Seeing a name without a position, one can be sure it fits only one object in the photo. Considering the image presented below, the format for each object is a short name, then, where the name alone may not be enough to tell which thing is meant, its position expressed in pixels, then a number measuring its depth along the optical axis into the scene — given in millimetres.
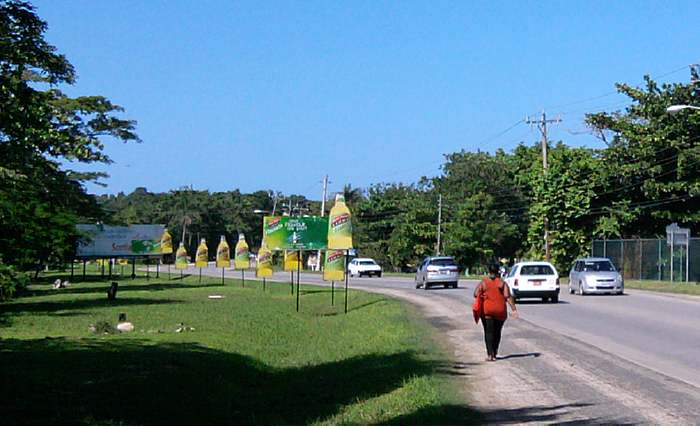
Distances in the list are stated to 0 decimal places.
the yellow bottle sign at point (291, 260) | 45131
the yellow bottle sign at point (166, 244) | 68062
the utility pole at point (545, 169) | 60991
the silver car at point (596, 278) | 38500
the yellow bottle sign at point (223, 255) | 60594
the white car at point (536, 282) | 34219
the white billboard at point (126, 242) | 67812
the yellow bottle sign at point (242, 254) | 57500
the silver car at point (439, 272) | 48750
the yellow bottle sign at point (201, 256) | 65375
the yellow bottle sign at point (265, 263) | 48406
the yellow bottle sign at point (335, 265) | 35531
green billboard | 36719
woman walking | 16250
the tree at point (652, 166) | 57594
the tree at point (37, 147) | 13992
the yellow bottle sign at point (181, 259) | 71750
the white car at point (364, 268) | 76938
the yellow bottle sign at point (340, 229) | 31375
